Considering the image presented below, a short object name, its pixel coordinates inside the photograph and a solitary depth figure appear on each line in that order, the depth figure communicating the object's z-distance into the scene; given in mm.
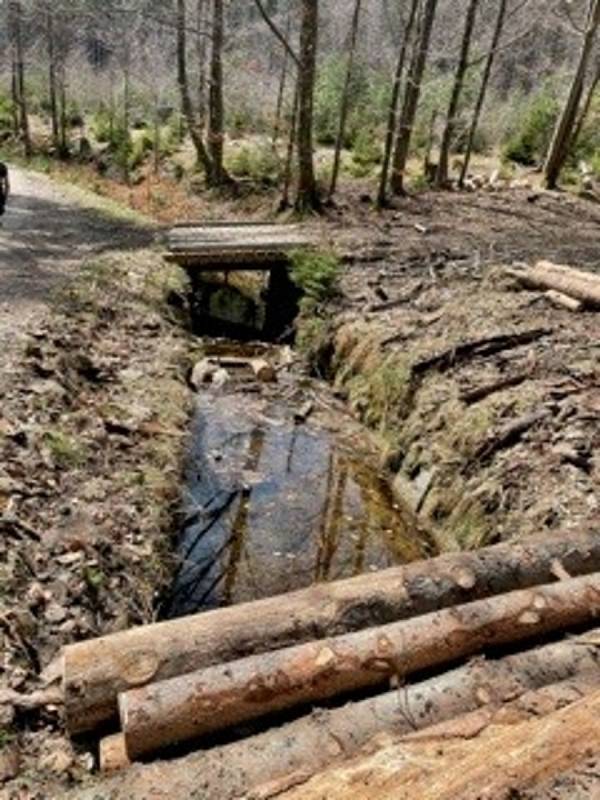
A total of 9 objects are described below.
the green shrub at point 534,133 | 24391
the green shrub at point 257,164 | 21688
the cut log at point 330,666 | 3738
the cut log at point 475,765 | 3182
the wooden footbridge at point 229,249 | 13781
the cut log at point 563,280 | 10070
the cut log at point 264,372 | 11234
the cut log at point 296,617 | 3967
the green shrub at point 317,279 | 12539
